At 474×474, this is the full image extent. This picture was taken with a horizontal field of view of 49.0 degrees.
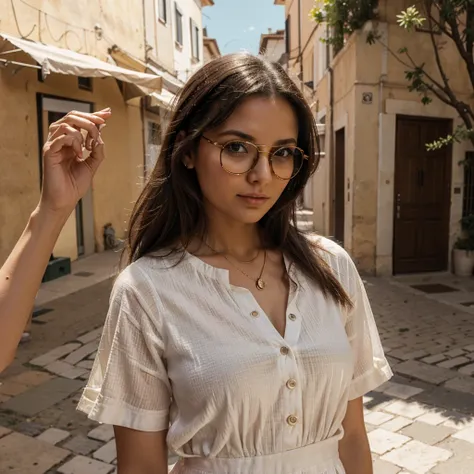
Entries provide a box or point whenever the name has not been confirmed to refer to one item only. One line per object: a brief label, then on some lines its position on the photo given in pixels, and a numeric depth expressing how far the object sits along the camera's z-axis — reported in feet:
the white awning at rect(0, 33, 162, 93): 20.86
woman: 4.14
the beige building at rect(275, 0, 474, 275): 29.37
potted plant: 30.35
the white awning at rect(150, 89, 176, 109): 33.83
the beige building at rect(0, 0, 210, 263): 25.11
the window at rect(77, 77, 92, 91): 32.60
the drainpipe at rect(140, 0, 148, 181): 42.80
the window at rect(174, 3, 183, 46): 56.24
